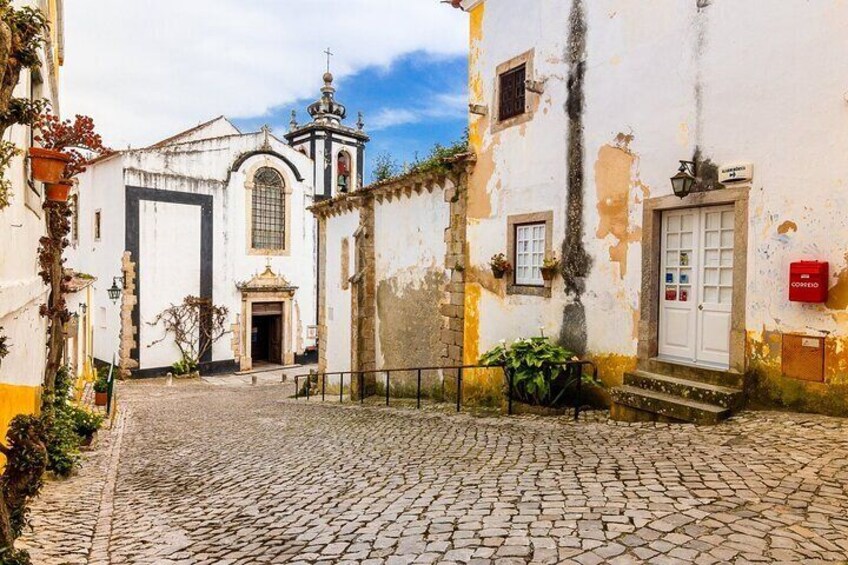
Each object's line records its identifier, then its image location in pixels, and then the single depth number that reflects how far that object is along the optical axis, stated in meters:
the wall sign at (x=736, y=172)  6.41
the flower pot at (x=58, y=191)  6.58
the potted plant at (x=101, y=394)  12.94
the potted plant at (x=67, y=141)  6.61
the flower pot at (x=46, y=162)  5.47
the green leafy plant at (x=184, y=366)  22.17
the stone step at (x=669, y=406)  6.15
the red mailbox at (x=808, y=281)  5.74
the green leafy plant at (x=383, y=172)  15.70
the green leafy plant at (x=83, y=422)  8.30
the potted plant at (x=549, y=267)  8.83
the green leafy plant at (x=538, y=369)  8.03
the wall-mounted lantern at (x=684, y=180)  6.87
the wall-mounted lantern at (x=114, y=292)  19.45
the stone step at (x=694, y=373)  6.45
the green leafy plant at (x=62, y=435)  6.35
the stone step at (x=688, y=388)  6.25
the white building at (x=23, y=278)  4.83
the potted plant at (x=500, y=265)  9.76
